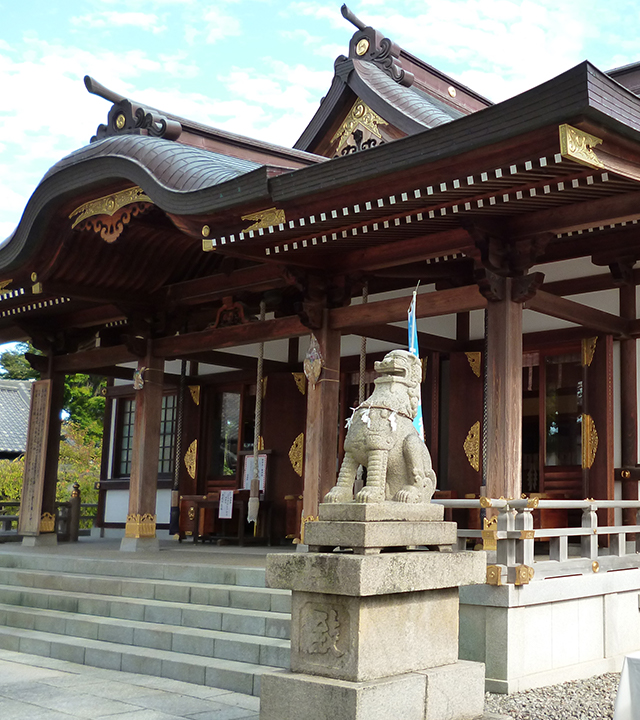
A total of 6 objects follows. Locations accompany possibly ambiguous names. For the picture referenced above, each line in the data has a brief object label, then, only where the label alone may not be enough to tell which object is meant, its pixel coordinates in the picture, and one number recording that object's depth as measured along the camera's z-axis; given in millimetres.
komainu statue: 5172
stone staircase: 6512
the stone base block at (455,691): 4727
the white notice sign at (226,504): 12062
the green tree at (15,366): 35500
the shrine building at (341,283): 6922
